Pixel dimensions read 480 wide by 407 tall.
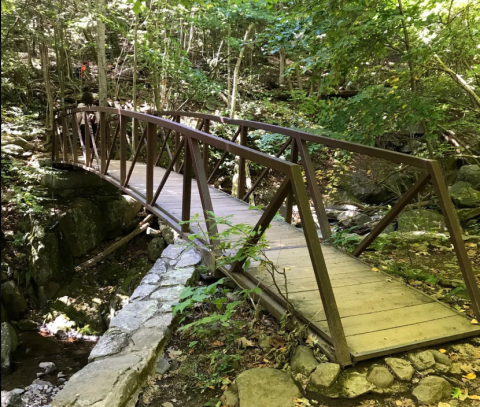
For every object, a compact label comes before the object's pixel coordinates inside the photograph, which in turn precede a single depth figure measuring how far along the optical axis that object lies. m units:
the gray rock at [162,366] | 2.42
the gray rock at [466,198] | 6.50
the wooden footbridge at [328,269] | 2.25
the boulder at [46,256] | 7.19
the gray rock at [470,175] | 7.98
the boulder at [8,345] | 4.90
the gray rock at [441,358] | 2.17
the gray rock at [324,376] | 2.04
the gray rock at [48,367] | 4.77
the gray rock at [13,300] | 6.55
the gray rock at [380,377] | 2.03
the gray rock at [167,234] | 6.55
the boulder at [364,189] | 9.30
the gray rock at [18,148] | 6.05
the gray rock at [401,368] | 2.07
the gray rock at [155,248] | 7.46
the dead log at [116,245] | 7.61
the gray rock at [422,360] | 2.13
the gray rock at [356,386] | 1.98
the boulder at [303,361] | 2.15
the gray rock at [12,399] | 3.53
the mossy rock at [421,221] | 5.64
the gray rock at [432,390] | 1.93
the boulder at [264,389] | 1.96
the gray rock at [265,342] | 2.49
